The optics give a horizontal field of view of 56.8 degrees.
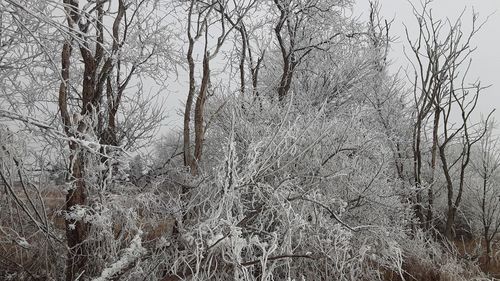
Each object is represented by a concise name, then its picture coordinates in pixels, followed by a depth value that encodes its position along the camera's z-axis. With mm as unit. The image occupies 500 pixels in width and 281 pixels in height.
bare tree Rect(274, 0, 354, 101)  10953
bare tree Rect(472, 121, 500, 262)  9583
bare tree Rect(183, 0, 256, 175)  7070
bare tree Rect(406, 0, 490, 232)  9688
